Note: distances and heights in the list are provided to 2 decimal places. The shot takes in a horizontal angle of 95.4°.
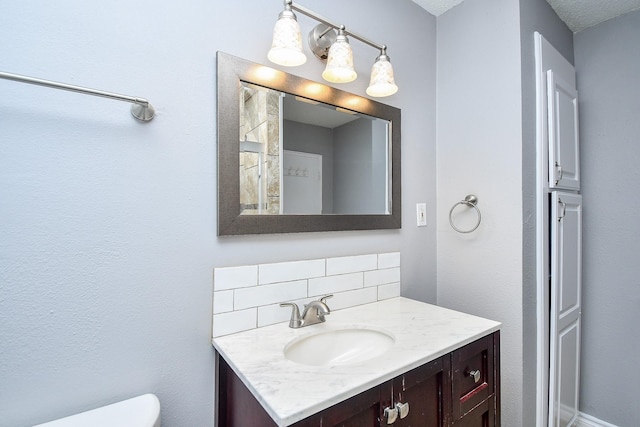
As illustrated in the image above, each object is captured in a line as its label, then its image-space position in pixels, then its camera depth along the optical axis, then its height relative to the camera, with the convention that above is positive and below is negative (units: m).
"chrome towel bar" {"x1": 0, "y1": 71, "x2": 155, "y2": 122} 0.64 +0.30
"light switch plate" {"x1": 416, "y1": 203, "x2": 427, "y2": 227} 1.55 +0.00
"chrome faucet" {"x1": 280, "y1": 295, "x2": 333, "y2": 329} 1.03 -0.36
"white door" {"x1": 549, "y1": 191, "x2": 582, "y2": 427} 1.42 -0.49
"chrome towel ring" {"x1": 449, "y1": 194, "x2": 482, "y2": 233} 1.42 +0.05
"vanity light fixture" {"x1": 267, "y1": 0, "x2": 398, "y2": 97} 0.92 +0.57
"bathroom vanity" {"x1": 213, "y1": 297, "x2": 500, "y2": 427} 0.66 -0.42
